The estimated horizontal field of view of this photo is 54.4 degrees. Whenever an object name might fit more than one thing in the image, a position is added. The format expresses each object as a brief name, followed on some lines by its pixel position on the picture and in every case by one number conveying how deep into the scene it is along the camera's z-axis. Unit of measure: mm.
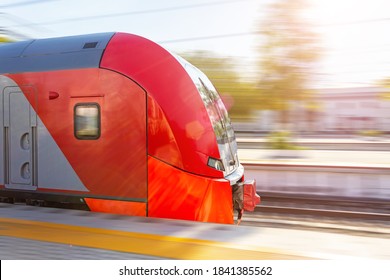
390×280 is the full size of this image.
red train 5461
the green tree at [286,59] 18734
